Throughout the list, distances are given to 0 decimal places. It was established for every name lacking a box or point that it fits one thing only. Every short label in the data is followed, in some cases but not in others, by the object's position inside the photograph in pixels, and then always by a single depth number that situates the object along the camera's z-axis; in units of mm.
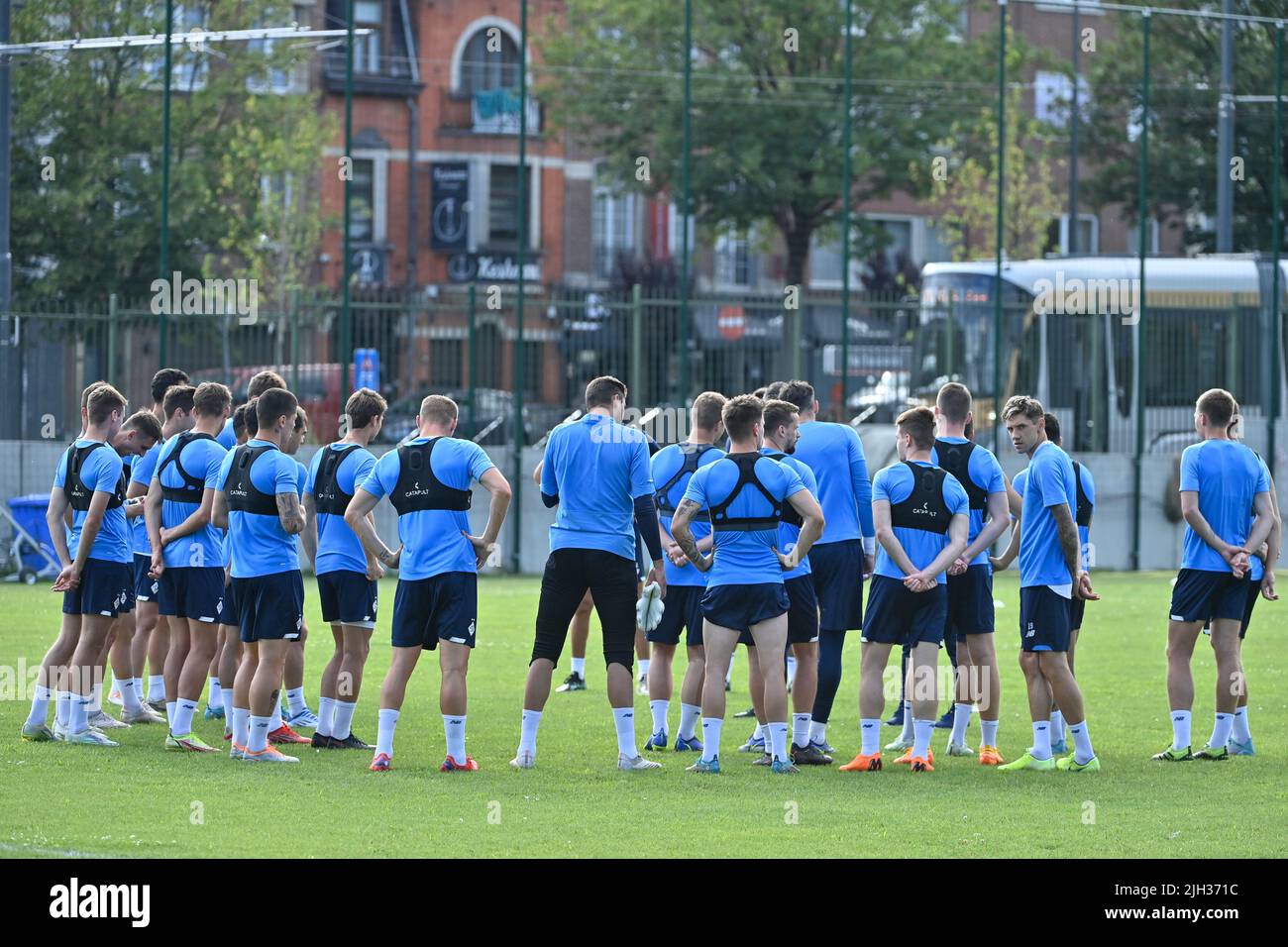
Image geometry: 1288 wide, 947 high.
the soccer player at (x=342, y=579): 11188
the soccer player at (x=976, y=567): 10906
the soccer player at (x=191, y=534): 11047
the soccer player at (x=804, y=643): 10875
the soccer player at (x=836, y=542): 11336
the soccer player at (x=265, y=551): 10477
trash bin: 22406
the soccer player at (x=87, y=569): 10961
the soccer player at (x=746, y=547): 10273
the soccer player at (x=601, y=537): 10352
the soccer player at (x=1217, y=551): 11172
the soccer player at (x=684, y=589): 11141
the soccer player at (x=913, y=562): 10555
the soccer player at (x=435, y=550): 10281
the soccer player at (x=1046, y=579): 10633
